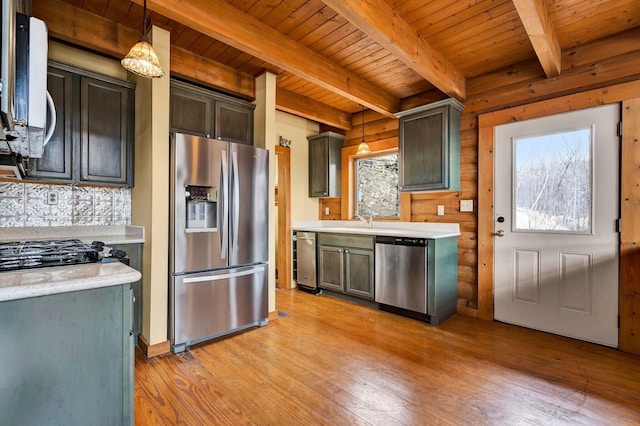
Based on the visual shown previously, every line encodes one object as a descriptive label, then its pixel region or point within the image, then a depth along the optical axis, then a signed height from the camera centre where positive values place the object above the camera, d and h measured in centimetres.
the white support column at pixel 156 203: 243 +8
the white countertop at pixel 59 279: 98 -23
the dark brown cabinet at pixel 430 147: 328 +72
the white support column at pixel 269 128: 319 +87
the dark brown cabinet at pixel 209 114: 278 +94
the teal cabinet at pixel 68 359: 102 -52
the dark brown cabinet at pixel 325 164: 457 +72
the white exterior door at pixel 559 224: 260 -10
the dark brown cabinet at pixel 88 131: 240 +67
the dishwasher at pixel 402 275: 312 -66
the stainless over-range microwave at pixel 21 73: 81 +40
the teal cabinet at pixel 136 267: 252 -45
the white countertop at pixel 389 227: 334 -19
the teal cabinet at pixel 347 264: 361 -63
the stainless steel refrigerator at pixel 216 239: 249 -23
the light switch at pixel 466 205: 339 +8
